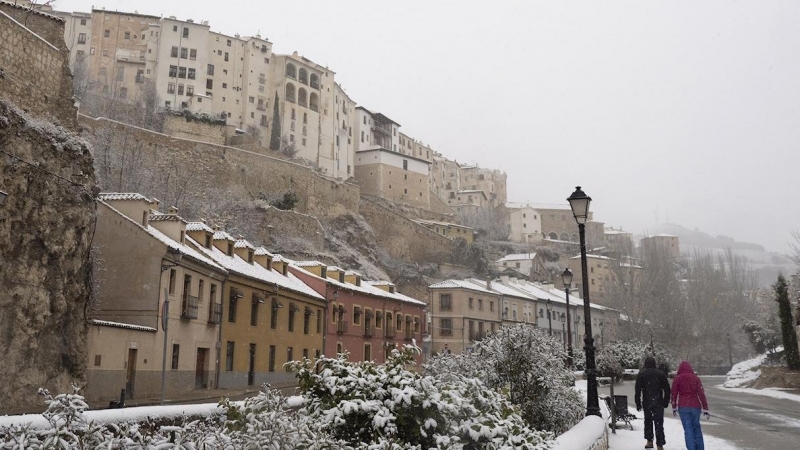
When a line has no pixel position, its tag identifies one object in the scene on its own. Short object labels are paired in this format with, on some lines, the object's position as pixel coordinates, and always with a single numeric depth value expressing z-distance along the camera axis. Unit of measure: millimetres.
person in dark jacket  10695
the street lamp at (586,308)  11312
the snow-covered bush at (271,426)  4262
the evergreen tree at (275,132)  81688
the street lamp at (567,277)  18859
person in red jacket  9695
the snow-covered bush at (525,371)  11453
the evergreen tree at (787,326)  30109
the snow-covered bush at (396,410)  5082
